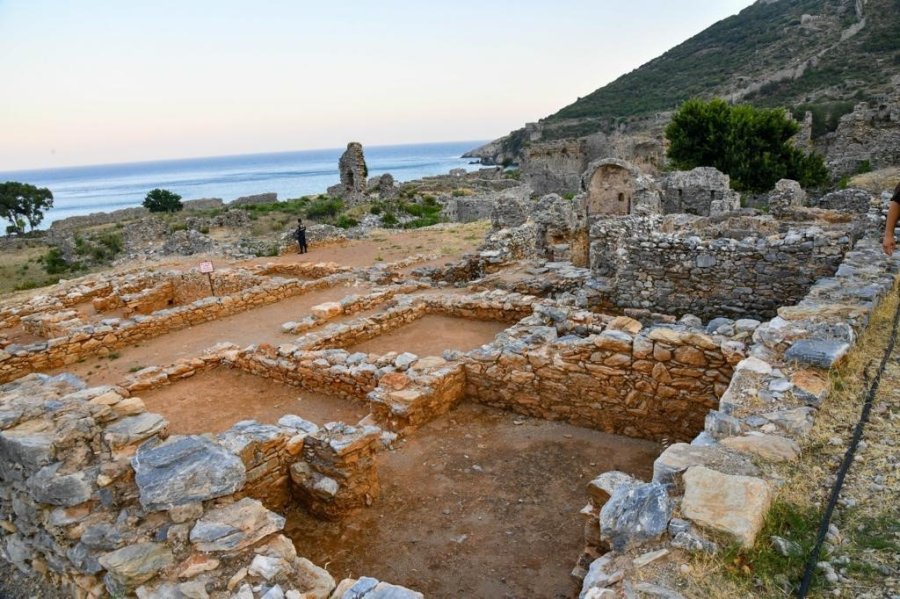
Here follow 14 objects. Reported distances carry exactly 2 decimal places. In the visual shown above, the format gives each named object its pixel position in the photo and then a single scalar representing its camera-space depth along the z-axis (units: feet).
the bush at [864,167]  81.91
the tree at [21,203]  144.05
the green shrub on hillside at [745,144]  85.71
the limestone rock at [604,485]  13.56
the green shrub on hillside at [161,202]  134.00
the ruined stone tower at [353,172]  114.32
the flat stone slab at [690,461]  11.17
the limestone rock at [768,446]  11.60
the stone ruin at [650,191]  51.52
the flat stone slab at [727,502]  9.35
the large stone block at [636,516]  9.78
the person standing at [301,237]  67.46
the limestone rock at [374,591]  10.00
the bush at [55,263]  88.99
